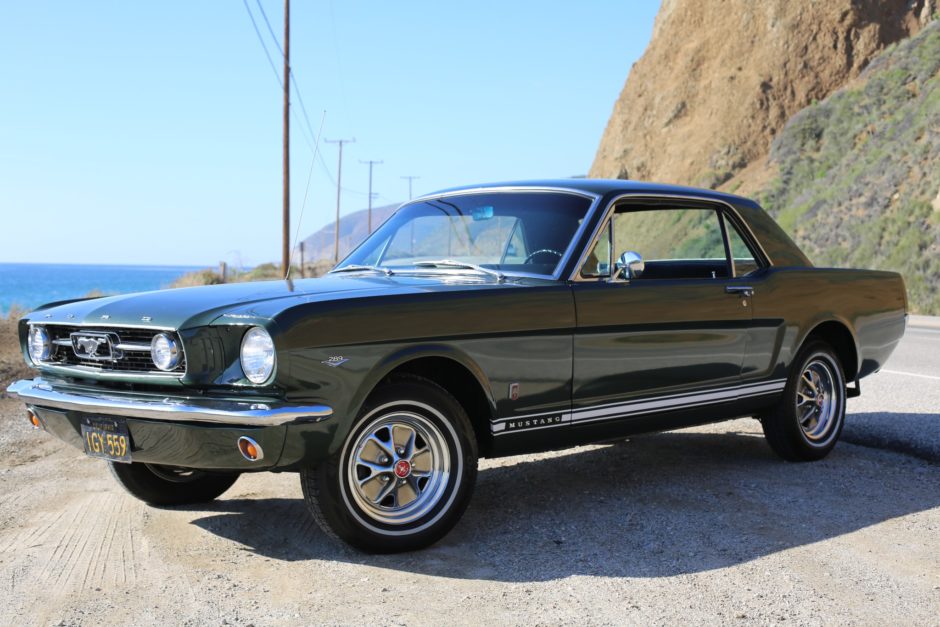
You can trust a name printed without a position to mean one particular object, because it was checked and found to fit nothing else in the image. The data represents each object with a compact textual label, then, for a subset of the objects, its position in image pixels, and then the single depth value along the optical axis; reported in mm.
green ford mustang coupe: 4039
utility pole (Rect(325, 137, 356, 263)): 62834
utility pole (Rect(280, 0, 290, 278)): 24250
